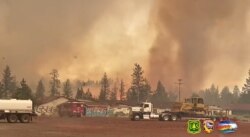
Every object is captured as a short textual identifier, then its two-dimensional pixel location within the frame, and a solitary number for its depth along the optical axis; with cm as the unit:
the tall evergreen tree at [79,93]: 18656
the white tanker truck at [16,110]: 6712
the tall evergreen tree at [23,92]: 13162
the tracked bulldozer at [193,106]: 8938
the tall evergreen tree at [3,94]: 18610
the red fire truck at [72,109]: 12912
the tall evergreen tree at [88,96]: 18469
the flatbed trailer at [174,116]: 8959
